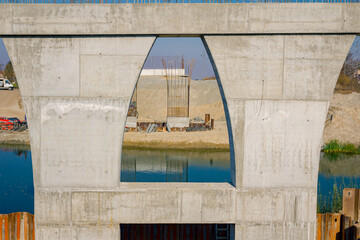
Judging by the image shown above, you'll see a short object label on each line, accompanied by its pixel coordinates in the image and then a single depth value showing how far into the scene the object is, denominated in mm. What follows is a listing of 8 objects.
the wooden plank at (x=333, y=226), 8914
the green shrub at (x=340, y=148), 29391
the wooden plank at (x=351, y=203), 9328
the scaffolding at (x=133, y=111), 35259
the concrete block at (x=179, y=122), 33750
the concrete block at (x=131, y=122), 33656
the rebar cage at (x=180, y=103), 33312
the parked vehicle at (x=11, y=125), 33531
